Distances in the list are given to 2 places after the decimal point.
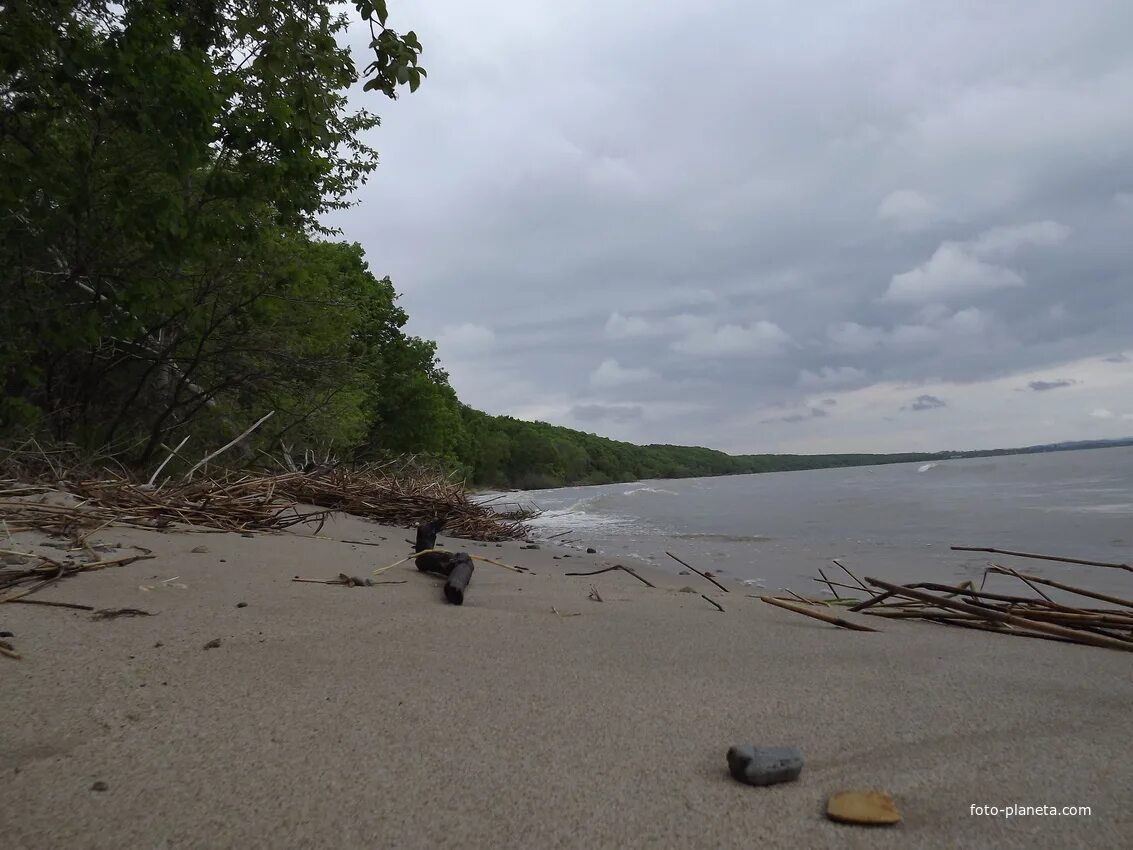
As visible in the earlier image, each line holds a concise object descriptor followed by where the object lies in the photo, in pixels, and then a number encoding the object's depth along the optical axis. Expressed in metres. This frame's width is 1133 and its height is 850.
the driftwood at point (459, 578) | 2.78
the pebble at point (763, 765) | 1.15
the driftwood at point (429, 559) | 3.36
